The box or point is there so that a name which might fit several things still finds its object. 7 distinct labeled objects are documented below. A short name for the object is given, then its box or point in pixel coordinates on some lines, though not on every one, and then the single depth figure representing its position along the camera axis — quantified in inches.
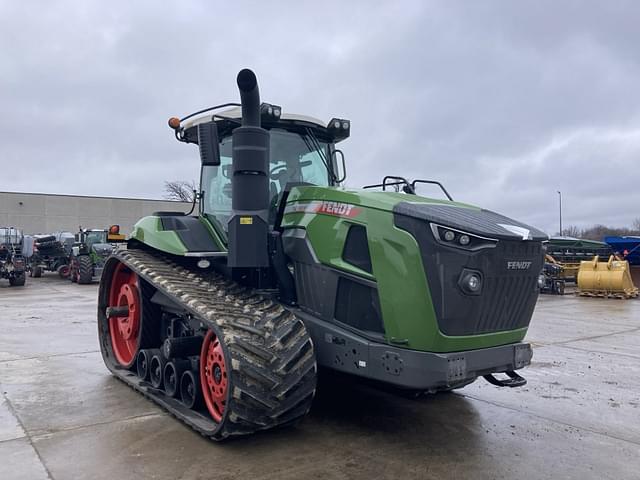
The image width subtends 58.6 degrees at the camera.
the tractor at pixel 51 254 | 1005.8
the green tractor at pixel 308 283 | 145.7
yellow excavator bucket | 677.3
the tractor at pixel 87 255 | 851.4
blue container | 810.2
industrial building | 1717.5
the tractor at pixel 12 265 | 804.0
